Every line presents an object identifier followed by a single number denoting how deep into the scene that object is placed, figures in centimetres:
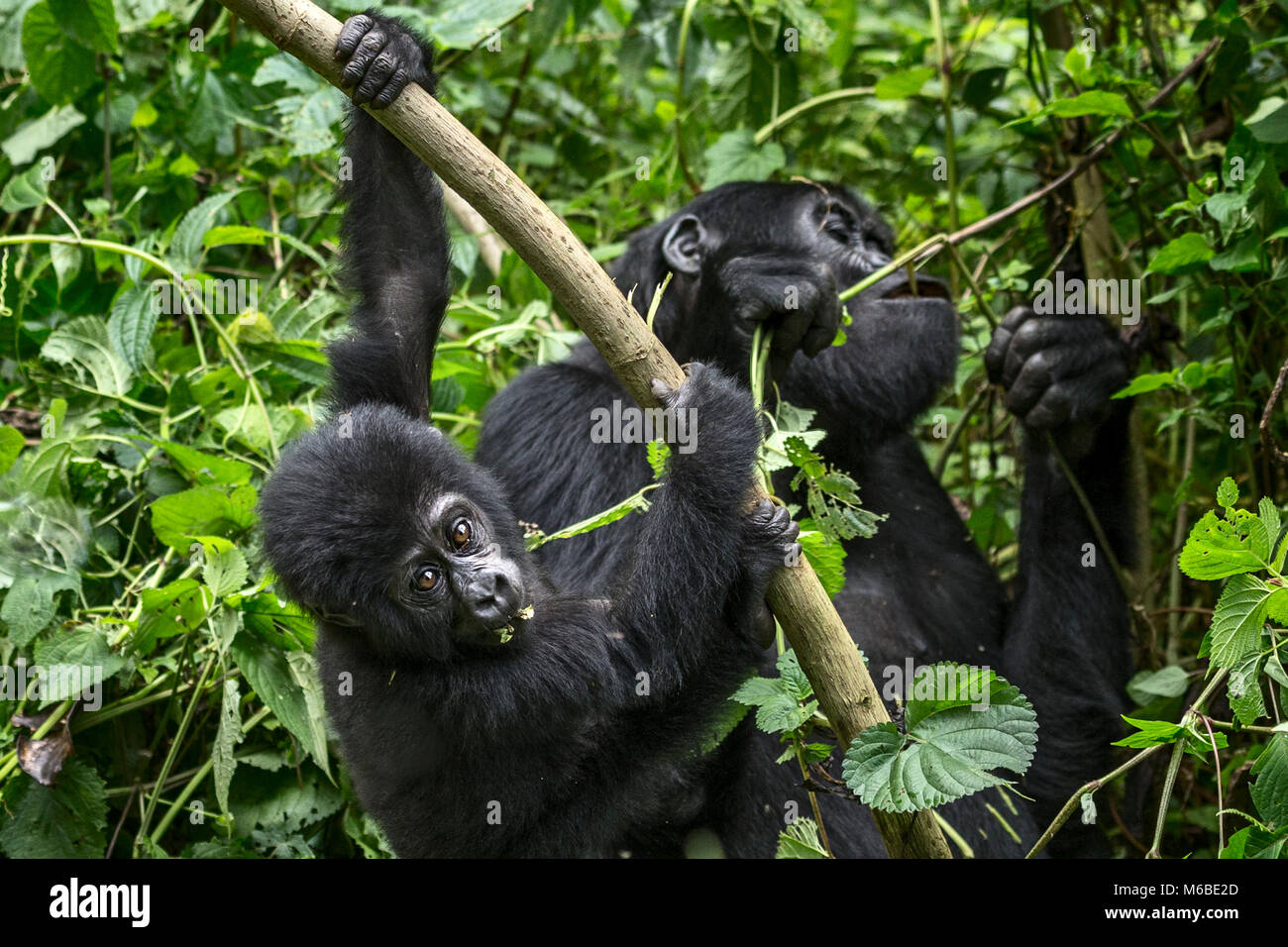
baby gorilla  274
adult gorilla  359
